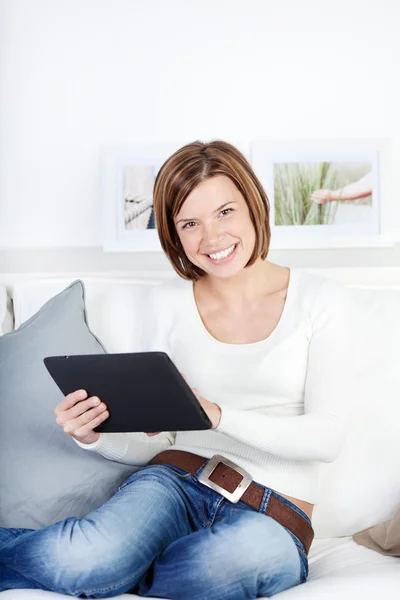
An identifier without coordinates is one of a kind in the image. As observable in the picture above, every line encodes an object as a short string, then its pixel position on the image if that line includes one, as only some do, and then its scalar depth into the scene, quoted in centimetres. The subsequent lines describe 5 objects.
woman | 130
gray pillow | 157
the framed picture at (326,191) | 218
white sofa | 162
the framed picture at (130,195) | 220
